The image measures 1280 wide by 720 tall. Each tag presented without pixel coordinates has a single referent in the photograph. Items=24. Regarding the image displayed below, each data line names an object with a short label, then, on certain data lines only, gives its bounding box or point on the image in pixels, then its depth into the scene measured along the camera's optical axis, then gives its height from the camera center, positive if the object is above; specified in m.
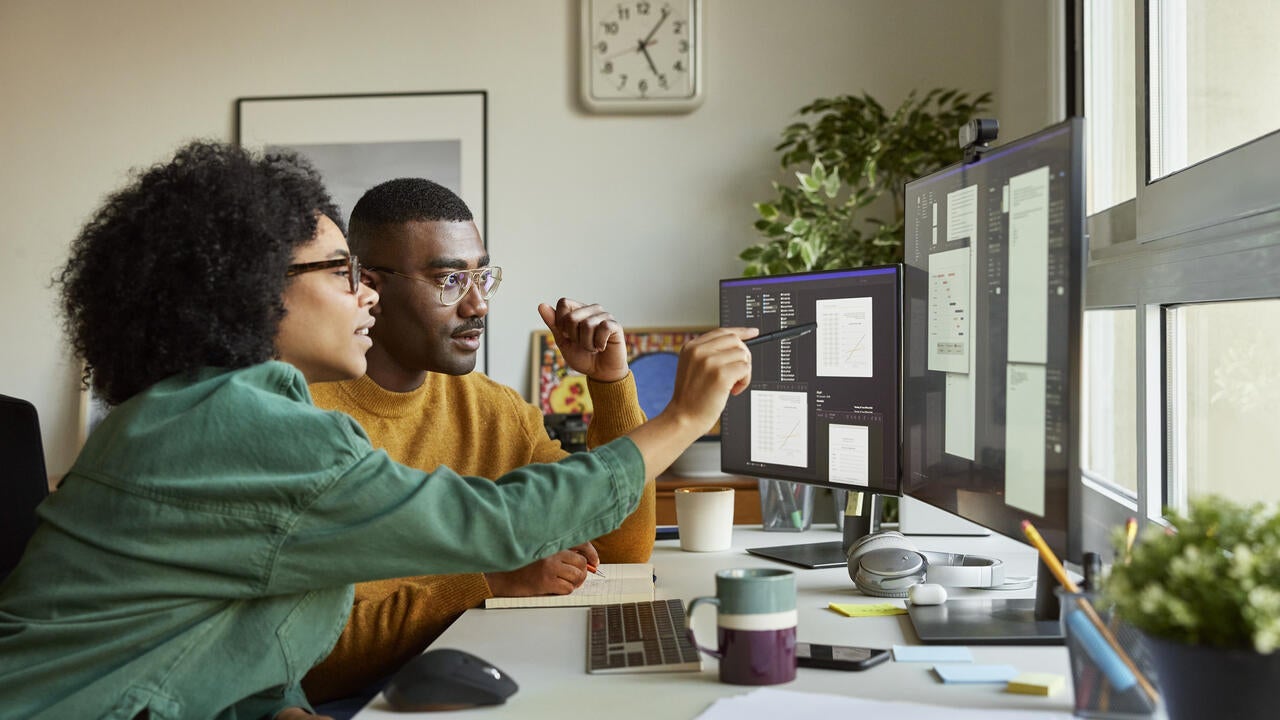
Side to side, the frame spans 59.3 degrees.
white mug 1.73 -0.24
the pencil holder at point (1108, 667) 0.78 -0.22
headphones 1.33 -0.25
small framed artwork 3.39 -0.03
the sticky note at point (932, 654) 1.05 -0.28
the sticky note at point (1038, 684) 0.92 -0.27
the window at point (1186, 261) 1.33 +0.13
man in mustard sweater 1.68 +0.00
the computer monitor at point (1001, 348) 0.99 +0.01
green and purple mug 0.97 -0.23
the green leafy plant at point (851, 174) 3.02 +0.52
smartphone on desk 1.02 -0.27
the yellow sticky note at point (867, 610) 1.26 -0.28
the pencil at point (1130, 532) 0.92 -0.14
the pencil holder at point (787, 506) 1.92 -0.25
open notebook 1.35 -0.28
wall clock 3.43 +0.94
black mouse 0.94 -0.27
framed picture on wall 3.51 +0.70
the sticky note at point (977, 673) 0.97 -0.27
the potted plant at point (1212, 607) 0.69 -0.15
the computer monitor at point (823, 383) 1.49 -0.03
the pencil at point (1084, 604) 0.79 -0.19
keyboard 1.04 -0.28
